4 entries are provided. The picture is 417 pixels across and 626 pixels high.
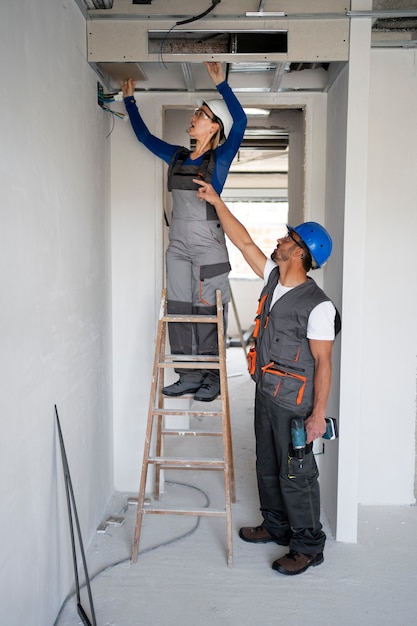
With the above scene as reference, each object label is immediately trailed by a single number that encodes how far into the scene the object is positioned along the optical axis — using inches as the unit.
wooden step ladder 105.3
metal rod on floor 85.0
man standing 99.1
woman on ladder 111.7
